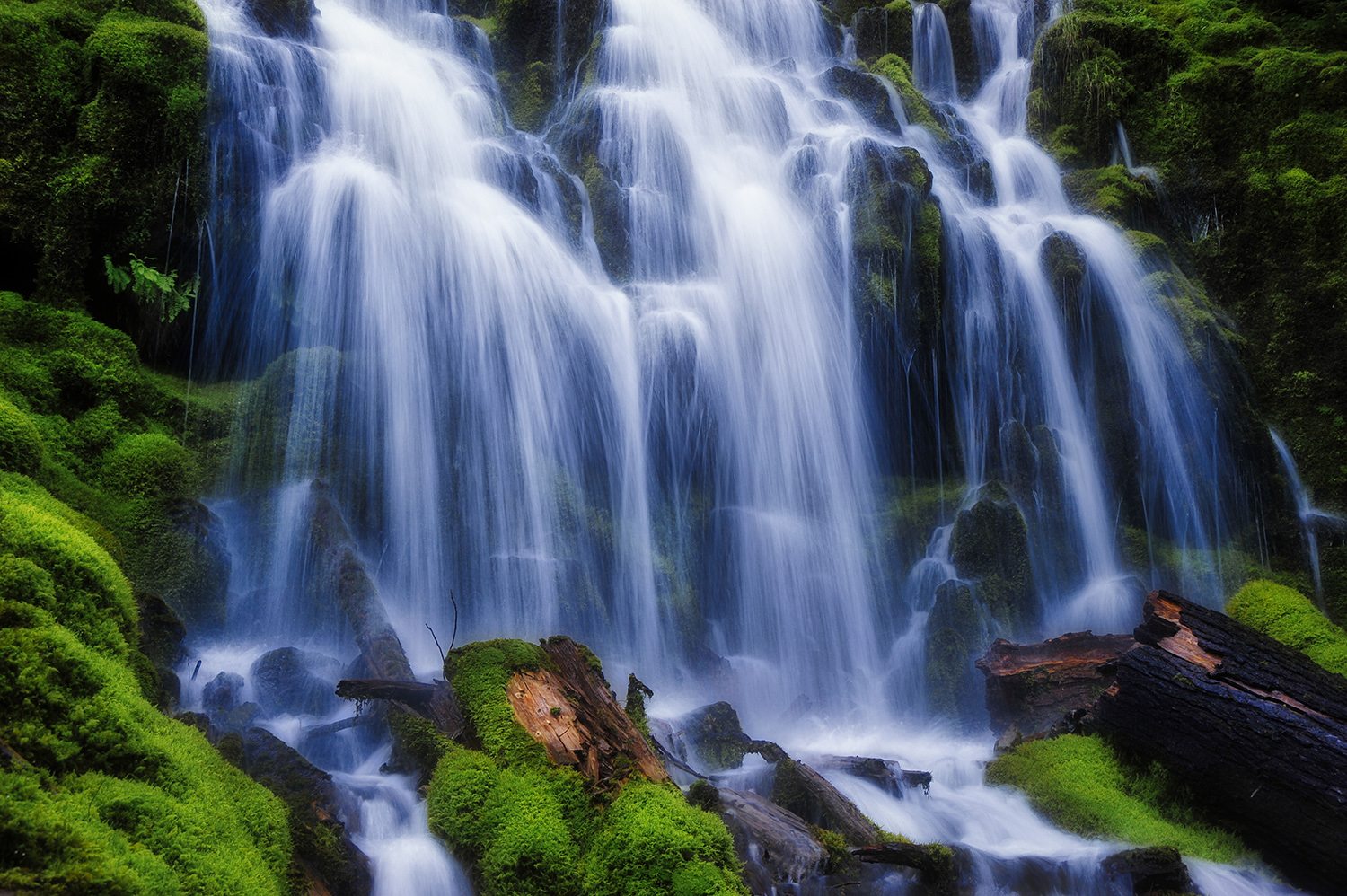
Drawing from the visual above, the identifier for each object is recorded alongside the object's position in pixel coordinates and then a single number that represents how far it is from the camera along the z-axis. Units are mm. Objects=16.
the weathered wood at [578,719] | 4875
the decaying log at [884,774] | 7242
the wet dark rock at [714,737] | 7461
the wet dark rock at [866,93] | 17031
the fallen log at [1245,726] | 6133
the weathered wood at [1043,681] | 8570
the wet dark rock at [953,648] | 9812
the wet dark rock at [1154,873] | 5855
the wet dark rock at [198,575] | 7941
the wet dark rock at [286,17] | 13633
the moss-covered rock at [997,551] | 11195
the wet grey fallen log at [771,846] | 5191
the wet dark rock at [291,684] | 7191
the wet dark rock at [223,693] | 6750
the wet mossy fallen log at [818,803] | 5910
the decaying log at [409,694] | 6027
